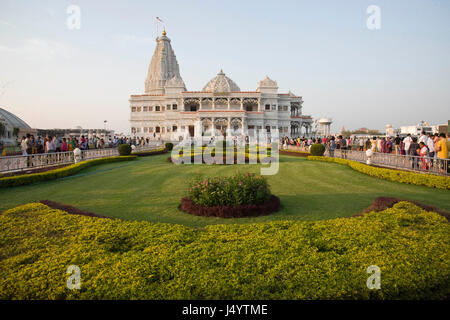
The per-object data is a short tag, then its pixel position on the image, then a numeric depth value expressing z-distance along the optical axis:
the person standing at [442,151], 9.84
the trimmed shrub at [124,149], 19.86
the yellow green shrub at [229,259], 2.63
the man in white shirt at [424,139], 12.31
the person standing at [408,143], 13.23
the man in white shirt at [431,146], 12.11
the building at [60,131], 55.91
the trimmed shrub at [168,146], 27.75
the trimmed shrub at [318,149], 19.27
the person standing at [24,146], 13.33
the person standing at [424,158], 10.67
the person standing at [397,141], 18.92
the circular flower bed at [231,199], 6.17
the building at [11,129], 43.35
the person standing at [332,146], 19.09
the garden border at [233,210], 6.10
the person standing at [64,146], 16.15
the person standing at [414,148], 12.62
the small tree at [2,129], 40.44
